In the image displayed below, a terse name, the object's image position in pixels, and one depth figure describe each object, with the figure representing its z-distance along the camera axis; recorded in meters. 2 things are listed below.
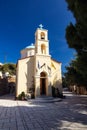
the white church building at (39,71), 11.60
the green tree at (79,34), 2.83
